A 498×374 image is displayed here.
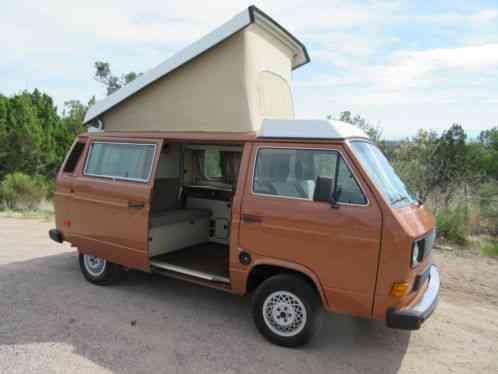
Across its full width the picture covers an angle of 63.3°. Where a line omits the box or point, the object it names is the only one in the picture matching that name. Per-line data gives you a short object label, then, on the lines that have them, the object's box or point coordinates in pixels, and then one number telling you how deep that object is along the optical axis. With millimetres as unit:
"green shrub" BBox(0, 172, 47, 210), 14234
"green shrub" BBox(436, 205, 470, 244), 8641
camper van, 3793
